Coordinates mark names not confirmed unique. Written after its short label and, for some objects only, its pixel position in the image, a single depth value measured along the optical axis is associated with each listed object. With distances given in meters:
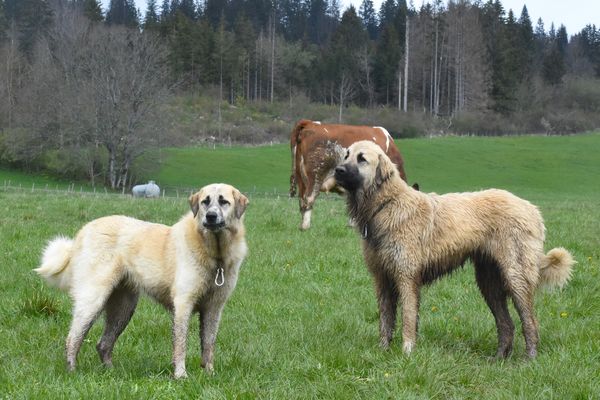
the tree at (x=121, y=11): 119.13
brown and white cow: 16.20
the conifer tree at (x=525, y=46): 104.50
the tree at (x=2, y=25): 89.12
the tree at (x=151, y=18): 96.75
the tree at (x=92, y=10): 91.38
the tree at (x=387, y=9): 134.86
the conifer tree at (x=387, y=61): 99.69
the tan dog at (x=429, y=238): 7.06
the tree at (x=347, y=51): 99.50
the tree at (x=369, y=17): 143.62
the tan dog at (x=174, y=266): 6.17
